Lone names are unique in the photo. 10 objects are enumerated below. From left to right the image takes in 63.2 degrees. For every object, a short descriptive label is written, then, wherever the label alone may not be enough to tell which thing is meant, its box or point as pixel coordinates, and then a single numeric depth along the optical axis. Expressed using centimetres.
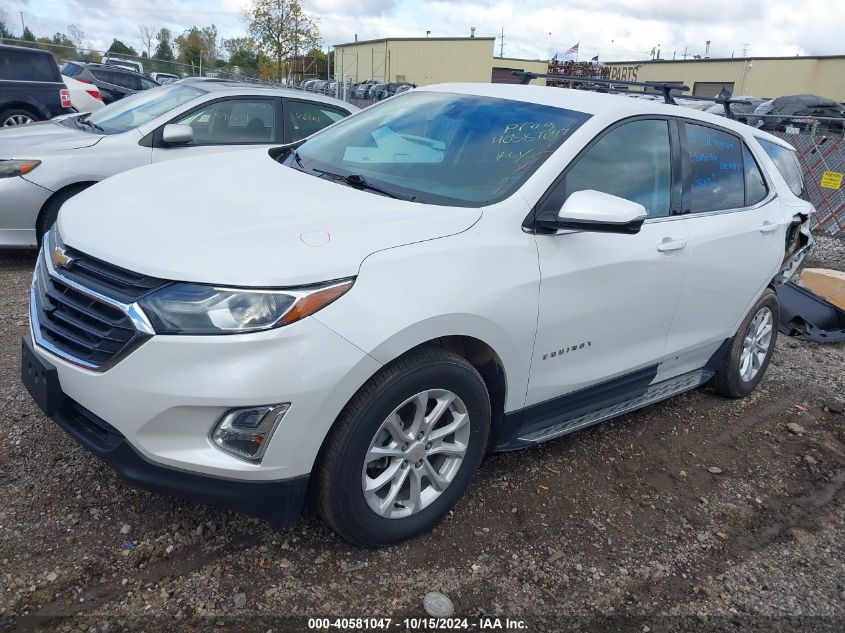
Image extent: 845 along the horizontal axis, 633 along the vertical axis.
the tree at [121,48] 6894
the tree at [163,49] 6669
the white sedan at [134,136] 555
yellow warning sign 1133
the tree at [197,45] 6072
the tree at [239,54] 5997
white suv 223
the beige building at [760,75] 3922
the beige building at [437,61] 4897
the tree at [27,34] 5759
